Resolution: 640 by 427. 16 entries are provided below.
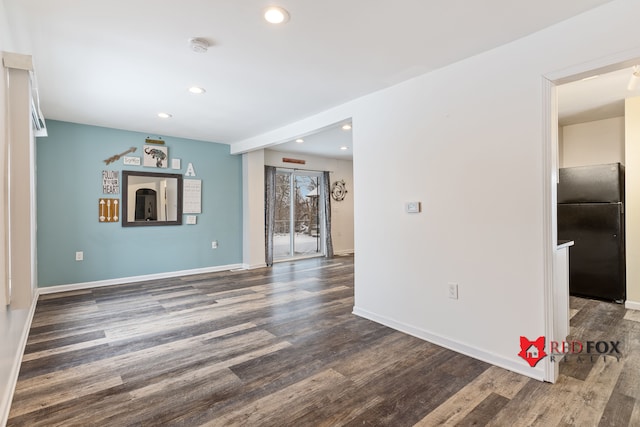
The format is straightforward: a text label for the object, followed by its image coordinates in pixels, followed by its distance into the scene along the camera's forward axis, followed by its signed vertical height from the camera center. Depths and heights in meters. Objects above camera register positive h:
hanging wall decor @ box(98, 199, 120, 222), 4.79 +0.05
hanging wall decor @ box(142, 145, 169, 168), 5.16 +0.91
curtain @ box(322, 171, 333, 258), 7.69 -0.03
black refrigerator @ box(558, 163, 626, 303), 3.86 -0.21
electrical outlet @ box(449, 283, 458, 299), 2.62 -0.64
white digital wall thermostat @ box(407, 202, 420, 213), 2.85 +0.04
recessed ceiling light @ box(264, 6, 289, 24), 1.96 +1.22
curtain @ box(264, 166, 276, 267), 6.53 +0.09
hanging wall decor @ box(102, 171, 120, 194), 4.81 +0.47
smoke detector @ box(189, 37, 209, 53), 2.30 +1.21
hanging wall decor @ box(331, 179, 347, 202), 8.03 +0.53
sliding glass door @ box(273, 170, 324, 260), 7.22 -0.07
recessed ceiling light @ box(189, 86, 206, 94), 3.22 +1.23
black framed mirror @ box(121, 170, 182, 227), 5.00 +0.23
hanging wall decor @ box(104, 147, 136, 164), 4.84 +0.86
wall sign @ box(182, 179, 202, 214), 5.55 +0.29
